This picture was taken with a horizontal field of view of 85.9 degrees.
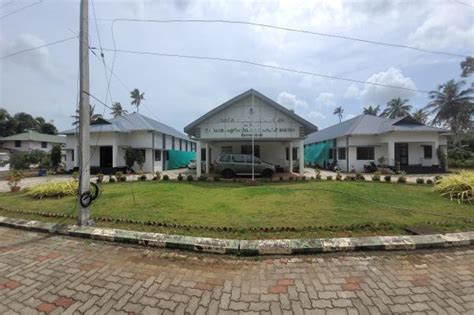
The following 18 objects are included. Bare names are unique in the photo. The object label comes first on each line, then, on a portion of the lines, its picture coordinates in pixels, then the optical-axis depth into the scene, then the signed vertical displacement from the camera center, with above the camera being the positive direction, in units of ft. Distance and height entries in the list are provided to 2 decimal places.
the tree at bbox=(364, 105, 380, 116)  162.61 +30.85
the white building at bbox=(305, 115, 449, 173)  70.18 +4.25
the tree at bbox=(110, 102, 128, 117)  147.72 +29.01
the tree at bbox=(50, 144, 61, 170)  81.92 +0.32
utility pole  18.38 +3.12
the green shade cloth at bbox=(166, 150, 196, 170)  96.07 -0.12
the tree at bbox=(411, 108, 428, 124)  130.95 +22.15
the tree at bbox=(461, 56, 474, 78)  105.37 +38.22
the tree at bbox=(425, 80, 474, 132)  108.37 +22.57
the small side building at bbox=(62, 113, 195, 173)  73.26 +5.10
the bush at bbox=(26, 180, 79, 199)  29.81 -3.75
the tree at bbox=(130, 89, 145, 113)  167.95 +41.02
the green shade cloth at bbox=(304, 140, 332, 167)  96.94 +2.07
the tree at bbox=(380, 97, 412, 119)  141.28 +27.89
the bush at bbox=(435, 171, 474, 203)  25.79 -3.18
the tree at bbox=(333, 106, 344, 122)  208.03 +38.62
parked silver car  53.01 -1.55
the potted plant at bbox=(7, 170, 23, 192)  37.31 -3.09
